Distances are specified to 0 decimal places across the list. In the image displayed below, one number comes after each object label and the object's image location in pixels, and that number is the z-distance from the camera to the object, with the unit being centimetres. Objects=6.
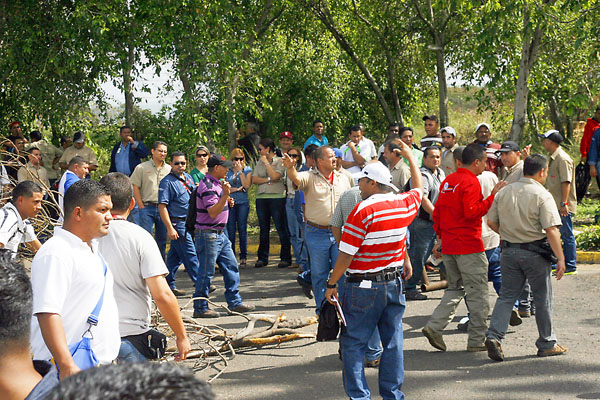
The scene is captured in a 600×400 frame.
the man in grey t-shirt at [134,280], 444
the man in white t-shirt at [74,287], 360
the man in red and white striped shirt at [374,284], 540
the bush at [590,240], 1204
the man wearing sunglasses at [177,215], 982
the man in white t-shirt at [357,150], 1192
